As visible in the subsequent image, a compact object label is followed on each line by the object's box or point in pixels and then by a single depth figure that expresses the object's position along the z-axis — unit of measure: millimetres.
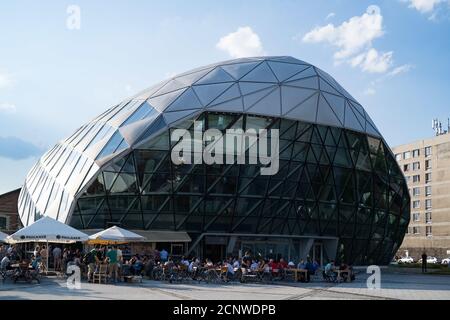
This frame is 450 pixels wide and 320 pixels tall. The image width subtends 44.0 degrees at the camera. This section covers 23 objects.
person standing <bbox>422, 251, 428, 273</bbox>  40566
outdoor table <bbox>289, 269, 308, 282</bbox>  27062
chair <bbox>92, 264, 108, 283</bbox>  23547
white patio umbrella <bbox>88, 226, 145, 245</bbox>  25203
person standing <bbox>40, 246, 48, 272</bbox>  28797
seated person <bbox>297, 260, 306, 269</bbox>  27681
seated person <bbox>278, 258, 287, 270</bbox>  27884
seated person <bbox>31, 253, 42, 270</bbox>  24588
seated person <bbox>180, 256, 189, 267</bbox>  26562
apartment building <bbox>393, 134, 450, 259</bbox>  96062
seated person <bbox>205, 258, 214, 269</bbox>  26484
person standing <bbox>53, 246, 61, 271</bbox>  30281
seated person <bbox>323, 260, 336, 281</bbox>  27359
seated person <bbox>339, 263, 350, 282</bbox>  27767
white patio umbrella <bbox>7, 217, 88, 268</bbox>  24031
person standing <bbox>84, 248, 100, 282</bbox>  24312
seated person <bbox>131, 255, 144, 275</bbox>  25812
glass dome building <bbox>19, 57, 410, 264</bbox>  32688
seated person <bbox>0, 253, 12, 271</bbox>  23825
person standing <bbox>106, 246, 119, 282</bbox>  24109
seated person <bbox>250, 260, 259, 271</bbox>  26928
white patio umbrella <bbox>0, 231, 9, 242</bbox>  27509
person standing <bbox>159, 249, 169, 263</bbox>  29706
